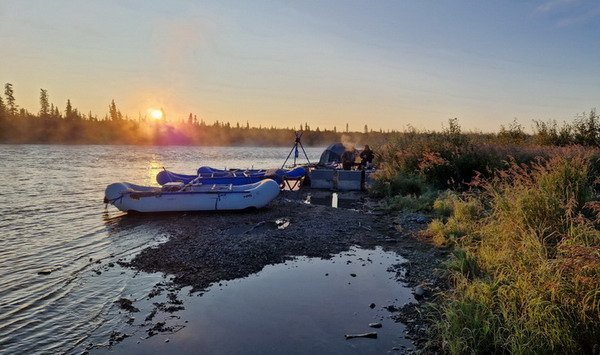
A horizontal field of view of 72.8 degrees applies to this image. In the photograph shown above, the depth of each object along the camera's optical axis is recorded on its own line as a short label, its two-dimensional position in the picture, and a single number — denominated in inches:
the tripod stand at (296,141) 967.0
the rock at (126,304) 258.4
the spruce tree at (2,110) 3137.3
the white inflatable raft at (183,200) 558.6
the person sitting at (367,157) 896.9
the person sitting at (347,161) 844.0
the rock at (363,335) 221.0
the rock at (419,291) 273.0
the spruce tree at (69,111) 3937.0
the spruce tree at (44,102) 4037.9
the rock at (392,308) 254.2
